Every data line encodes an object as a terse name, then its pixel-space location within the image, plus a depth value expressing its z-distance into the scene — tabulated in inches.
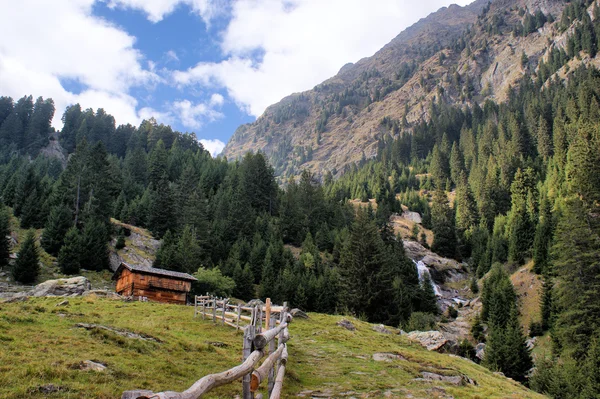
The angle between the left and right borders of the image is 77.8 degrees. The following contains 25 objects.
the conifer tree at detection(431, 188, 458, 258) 3964.1
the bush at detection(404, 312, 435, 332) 1876.2
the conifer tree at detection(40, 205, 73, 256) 2284.7
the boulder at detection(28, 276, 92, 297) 1492.4
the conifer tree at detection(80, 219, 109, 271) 2198.6
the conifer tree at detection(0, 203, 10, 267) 1936.5
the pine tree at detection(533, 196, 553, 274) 2508.6
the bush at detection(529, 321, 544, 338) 2054.1
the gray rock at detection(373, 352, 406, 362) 780.1
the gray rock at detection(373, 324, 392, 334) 1317.4
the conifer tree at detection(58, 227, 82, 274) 2053.4
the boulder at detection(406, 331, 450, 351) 1208.2
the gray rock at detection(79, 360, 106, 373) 422.1
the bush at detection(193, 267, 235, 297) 1972.2
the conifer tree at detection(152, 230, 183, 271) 2283.5
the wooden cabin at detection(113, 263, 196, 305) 1640.0
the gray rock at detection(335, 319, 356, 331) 1261.1
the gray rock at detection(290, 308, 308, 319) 1368.1
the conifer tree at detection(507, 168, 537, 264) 2999.5
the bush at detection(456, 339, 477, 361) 1701.5
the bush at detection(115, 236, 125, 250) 2458.2
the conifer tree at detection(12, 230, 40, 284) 1804.7
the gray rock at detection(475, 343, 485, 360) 1809.8
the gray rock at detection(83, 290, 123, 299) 1517.6
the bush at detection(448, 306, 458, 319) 2508.6
